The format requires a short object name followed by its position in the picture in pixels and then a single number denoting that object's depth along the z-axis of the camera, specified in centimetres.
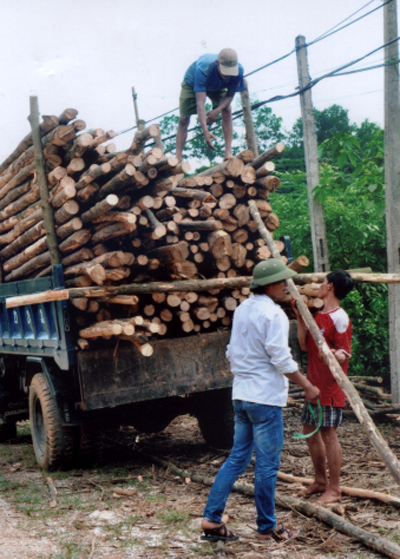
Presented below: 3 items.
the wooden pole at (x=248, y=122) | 1145
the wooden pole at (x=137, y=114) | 2006
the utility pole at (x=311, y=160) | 1081
